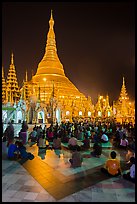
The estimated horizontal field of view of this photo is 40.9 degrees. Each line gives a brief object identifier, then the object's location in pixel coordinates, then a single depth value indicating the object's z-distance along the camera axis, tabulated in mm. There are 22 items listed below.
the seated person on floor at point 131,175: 5430
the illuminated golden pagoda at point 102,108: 39022
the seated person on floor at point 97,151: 8591
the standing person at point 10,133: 11180
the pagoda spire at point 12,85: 29091
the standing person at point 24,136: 11469
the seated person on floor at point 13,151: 7754
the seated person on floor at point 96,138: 11604
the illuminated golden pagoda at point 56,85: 33344
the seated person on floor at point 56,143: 10195
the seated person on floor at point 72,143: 9752
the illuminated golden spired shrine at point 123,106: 42153
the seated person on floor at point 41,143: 10227
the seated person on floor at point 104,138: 12383
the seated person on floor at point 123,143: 10695
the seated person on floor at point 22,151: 7762
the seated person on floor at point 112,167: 5926
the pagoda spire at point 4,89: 28616
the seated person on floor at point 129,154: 8356
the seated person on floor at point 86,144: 10211
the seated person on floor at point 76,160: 6785
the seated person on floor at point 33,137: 12336
